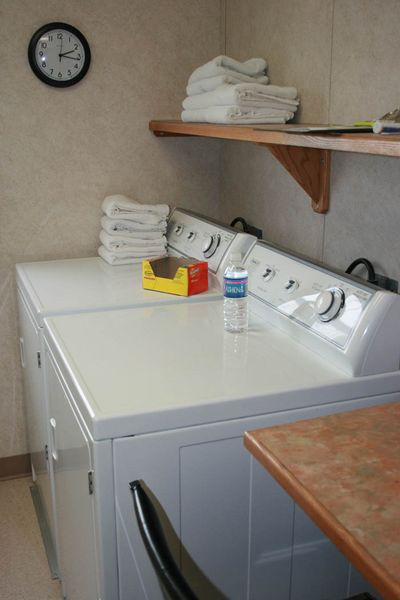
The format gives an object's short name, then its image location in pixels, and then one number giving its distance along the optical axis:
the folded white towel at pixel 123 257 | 2.68
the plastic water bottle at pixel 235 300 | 1.88
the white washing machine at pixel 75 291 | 2.18
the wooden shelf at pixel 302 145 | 1.47
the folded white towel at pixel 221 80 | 2.22
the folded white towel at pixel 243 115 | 2.08
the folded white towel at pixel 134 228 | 2.68
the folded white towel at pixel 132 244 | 2.68
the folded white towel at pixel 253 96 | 2.07
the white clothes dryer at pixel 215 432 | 1.44
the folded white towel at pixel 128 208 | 2.65
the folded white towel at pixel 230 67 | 2.24
